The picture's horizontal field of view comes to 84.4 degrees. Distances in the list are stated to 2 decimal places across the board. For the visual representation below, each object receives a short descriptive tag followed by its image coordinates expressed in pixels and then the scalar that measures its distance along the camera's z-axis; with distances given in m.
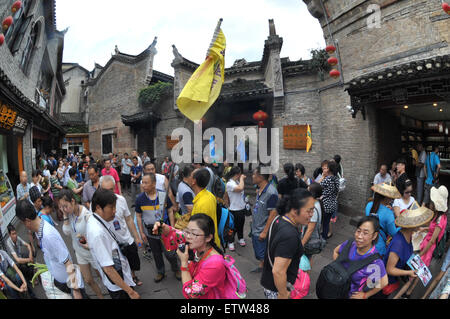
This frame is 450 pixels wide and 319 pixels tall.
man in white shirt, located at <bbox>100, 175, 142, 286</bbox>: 3.22
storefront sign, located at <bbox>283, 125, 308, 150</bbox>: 9.16
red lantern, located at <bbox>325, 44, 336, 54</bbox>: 7.43
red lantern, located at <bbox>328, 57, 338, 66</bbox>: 7.39
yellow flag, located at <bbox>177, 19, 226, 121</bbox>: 4.11
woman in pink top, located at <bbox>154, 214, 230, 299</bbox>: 1.91
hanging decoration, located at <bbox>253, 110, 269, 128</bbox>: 10.22
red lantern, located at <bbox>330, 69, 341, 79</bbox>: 7.32
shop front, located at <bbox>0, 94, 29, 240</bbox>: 6.15
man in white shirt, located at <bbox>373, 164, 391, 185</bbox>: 6.27
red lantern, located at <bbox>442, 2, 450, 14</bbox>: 4.76
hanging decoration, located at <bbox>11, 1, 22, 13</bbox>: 6.09
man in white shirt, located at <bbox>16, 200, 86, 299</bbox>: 2.51
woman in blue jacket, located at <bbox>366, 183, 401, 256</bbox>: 3.00
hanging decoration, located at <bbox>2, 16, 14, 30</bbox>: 6.15
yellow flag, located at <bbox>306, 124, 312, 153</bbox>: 8.79
